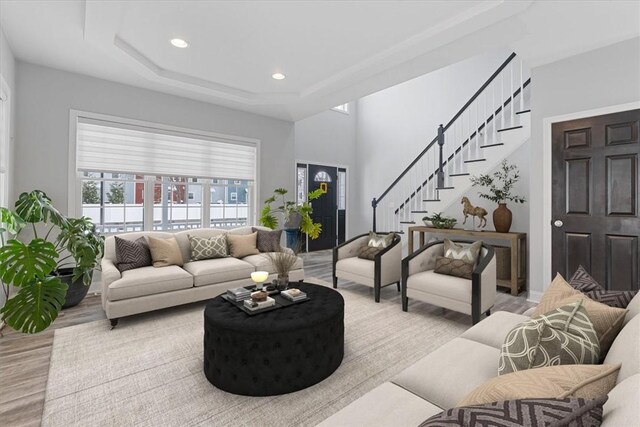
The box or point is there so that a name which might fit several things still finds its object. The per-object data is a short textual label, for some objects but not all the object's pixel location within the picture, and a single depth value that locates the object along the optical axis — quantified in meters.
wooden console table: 3.98
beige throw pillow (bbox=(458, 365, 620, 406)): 0.82
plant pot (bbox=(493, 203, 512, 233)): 4.26
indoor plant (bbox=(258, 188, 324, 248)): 5.55
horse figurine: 4.61
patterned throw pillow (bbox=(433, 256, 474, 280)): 3.17
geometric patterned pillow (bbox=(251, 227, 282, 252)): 4.50
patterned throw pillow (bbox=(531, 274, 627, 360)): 1.24
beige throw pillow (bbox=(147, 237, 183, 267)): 3.57
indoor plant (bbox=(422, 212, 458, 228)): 4.87
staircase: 4.41
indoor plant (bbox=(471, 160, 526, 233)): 4.28
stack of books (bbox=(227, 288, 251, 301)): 2.47
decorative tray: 2.23
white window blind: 4.14
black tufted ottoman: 1.96
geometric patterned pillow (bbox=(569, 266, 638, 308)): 1.46
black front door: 7.33
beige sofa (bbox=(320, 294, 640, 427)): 0.76
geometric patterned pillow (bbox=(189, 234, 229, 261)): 3.91
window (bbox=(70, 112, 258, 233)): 4.19
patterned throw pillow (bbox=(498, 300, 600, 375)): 1.13
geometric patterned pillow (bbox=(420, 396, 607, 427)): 0.67
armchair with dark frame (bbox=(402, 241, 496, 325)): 2.85
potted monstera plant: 2.49
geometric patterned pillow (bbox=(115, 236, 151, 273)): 3.42
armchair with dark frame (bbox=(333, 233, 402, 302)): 3.73
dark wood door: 2.98
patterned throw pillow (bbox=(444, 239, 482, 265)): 3.23
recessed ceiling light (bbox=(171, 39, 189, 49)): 3.24
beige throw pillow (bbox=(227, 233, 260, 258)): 4.21
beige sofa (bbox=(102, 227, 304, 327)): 3.00
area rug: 1.79
